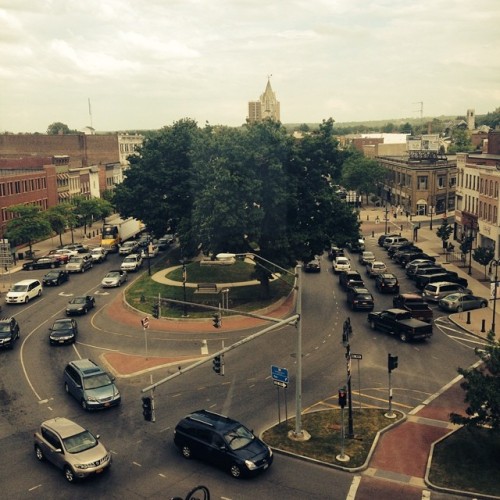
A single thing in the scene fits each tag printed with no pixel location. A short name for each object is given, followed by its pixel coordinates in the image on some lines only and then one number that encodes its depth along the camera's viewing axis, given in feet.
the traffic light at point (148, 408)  83.20
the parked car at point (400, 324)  138.92
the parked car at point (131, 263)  229.86
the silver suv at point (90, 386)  105.81
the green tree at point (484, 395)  81.00
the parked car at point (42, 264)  240.53
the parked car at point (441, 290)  176.04
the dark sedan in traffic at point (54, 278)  208.85
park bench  182.09
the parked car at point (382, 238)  280.66
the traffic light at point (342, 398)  88.16
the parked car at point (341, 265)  219.43
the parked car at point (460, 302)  166.71
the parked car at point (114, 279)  204.85
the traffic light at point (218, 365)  91.80
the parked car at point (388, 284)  188.96
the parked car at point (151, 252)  254.06
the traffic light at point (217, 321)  101.91
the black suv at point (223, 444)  82.07
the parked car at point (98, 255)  249.34
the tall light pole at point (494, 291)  146.77
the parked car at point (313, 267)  223.51
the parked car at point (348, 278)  190.21
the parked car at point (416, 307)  153.79
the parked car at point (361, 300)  166.71
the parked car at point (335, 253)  240.61
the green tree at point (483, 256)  200.85
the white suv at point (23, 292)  184.14
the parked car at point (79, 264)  230.27
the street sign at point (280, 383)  95.60
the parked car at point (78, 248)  263.80
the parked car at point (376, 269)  213.66
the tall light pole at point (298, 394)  91.86
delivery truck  274.77
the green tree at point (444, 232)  249.34
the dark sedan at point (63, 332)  144.15
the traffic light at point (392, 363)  99.42
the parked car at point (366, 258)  236.51
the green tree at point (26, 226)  255.50
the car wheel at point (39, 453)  88.20
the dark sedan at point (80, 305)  170.09
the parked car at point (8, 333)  140.97
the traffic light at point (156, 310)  118.01
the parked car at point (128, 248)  260.62
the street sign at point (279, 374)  95.86
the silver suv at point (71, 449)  81.35
